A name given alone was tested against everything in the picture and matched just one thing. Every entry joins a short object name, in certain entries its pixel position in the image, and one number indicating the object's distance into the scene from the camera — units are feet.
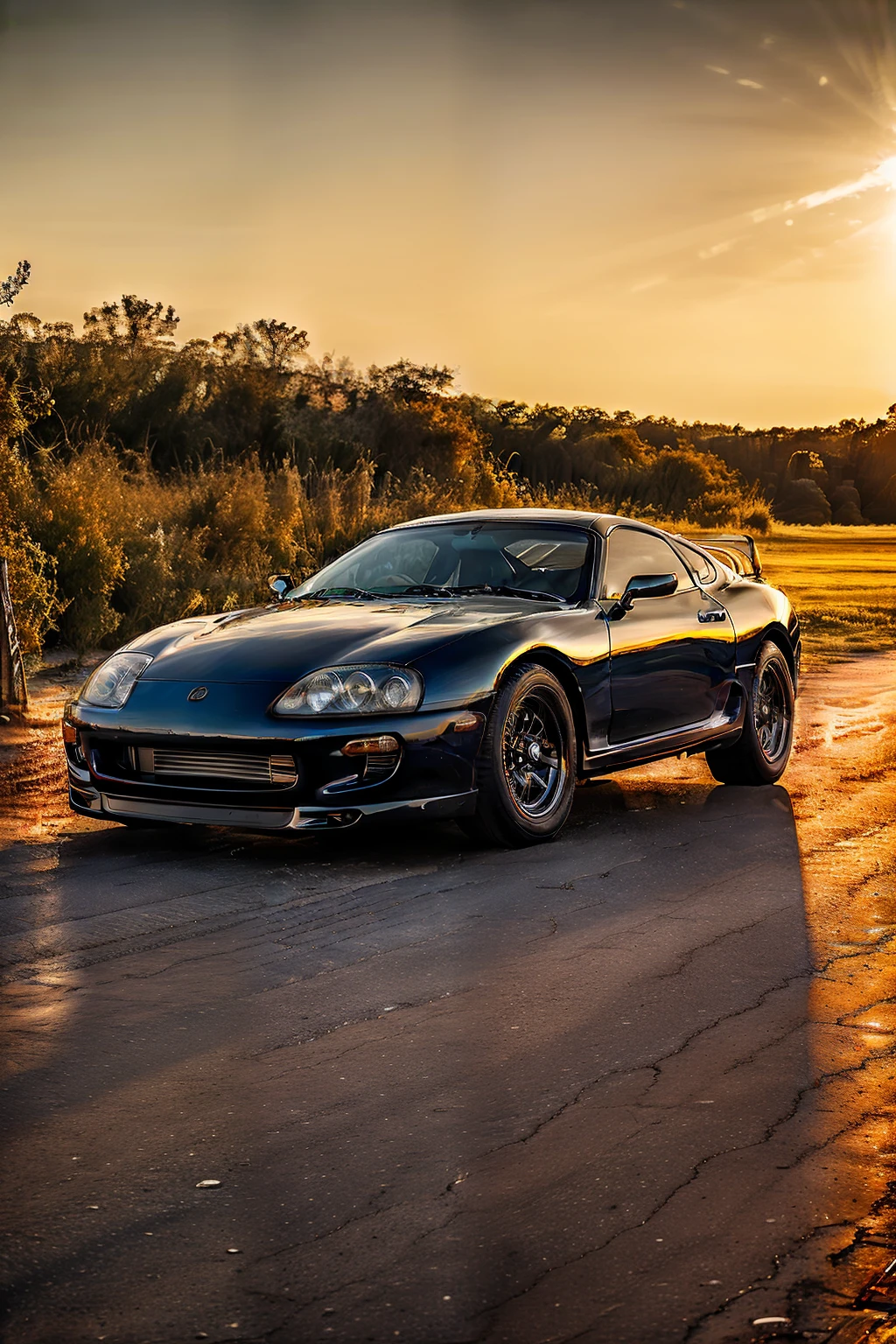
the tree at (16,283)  42.45
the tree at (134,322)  129.70
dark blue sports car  21.79
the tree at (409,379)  123.95
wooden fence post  34.88
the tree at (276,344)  123.95
